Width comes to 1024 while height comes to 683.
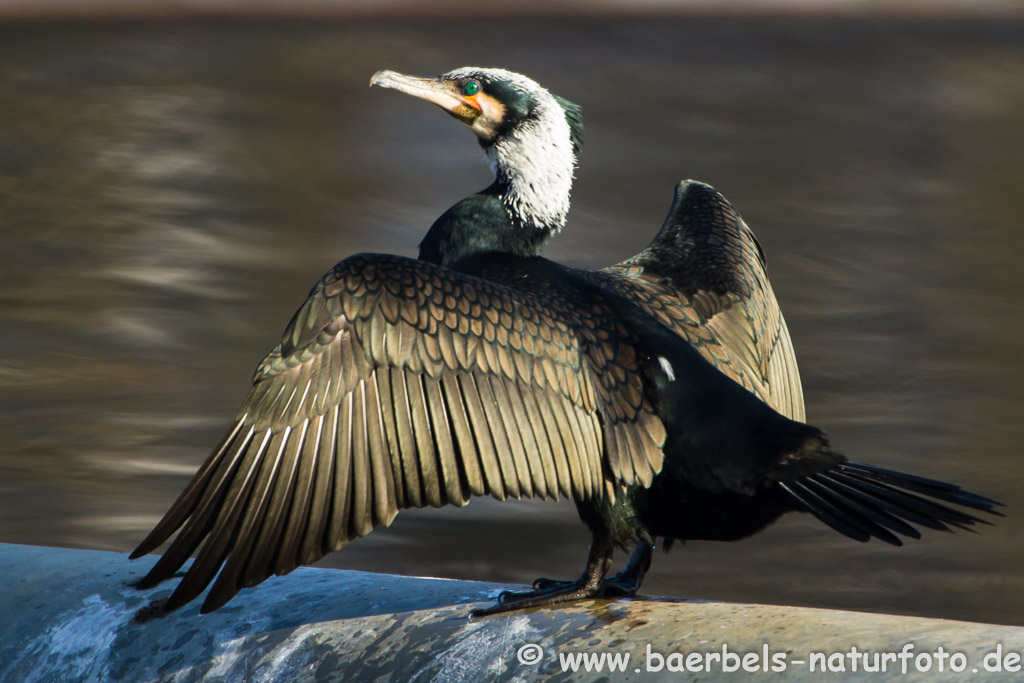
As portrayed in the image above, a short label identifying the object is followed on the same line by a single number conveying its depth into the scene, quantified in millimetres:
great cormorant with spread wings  11675
